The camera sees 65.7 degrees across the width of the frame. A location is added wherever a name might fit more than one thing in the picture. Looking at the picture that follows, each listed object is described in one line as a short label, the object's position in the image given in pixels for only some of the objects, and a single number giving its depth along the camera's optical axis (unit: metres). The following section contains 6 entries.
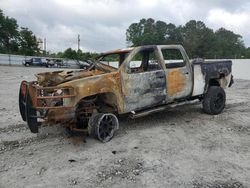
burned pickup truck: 3.60
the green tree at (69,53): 37.54
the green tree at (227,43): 41.42
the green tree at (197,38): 42.11
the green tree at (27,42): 43.16
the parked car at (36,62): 28.93
